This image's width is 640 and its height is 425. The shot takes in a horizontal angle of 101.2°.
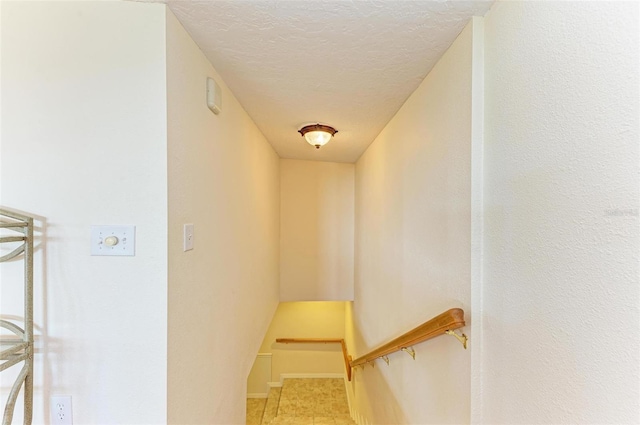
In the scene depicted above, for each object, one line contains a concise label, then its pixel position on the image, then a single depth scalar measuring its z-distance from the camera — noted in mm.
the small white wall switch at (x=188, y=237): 1036
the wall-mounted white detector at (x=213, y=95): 1226
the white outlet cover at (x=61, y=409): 913
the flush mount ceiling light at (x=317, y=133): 2047
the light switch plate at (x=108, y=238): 909
